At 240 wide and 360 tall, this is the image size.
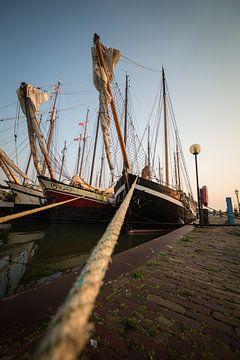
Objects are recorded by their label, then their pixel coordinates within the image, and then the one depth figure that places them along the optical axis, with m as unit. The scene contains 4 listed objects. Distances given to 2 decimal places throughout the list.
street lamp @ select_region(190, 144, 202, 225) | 9.07
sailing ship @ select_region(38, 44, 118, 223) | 13.84
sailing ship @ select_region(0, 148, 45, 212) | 17.64
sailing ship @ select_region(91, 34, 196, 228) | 8.41
